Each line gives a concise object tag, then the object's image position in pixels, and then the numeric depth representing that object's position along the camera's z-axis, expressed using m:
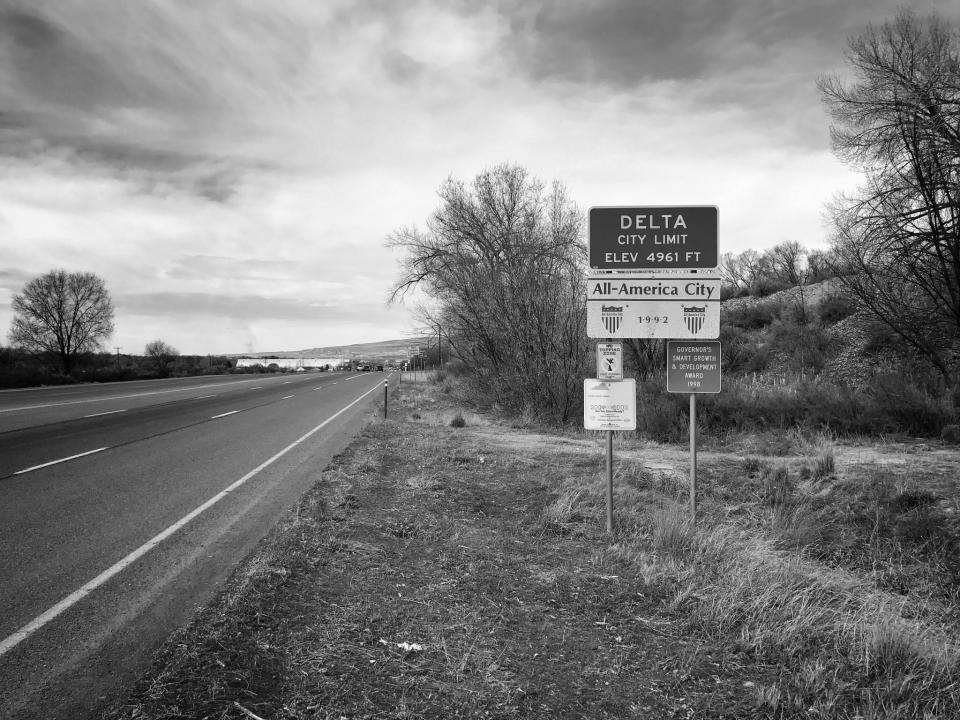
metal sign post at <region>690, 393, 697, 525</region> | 6.48
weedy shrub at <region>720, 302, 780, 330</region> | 29.16
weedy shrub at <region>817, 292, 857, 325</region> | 24.44
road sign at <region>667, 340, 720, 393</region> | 6.63
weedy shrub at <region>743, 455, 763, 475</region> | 9.63
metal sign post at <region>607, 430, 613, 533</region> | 6.21
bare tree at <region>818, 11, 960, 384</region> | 14.11
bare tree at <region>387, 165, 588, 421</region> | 17.03
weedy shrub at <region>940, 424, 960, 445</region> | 11.77
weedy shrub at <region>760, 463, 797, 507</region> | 7.93
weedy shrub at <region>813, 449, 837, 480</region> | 9.03
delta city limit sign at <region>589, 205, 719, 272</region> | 6.21
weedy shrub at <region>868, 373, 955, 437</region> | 12.48
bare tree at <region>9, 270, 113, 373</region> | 55.59
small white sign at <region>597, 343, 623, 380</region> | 6.35
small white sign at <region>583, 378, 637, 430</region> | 6.32
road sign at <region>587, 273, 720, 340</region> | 6.30
